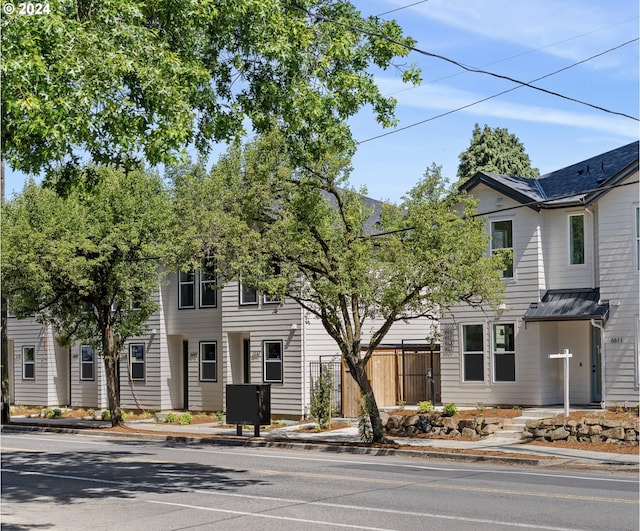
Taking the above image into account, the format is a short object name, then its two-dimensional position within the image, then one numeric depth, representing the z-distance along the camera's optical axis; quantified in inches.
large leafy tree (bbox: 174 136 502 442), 869.8
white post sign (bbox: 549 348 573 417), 928.3
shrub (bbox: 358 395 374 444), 970.1
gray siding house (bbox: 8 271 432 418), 1282.0
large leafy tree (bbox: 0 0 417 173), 389.1
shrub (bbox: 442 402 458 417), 1057.5
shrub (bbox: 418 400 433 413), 1109.1
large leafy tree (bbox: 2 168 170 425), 1145.4
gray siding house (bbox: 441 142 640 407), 1047.6
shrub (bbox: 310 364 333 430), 1135.6
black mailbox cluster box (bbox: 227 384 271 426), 1072.8
